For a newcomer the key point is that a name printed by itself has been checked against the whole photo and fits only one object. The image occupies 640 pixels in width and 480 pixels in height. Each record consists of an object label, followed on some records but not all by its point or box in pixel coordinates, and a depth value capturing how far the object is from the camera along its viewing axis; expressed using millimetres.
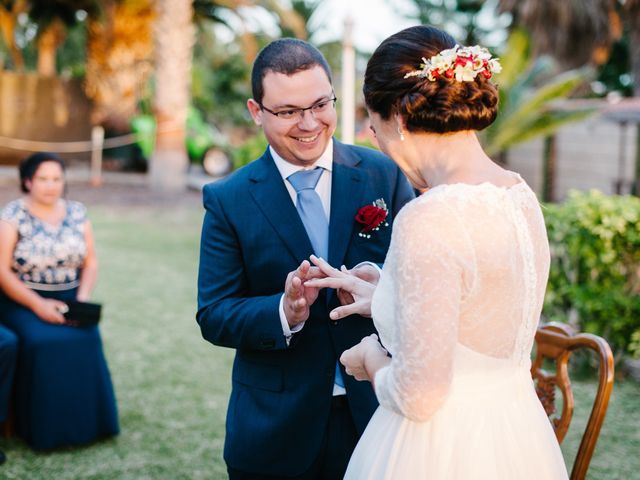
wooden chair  2611
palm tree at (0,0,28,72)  21556
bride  1758
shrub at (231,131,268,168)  12327
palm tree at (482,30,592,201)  11242
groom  2504
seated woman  4953
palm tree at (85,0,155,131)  19453
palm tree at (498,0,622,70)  22312
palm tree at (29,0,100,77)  21047
